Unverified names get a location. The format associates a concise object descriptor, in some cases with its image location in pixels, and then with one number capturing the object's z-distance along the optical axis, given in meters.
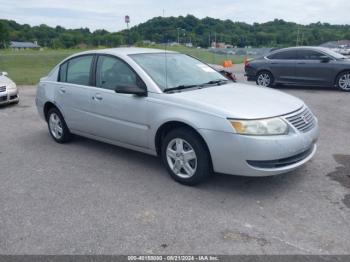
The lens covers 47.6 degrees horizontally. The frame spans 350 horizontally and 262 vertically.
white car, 10.27
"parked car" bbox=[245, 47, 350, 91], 12.23
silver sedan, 4.15
